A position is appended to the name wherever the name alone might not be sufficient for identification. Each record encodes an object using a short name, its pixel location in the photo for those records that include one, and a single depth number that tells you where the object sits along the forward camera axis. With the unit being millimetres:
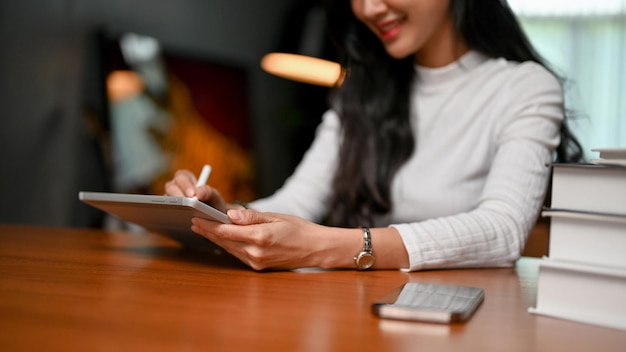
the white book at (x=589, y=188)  738
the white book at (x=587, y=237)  744
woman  1185
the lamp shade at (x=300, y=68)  4098
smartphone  724
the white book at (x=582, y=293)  739
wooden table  631
